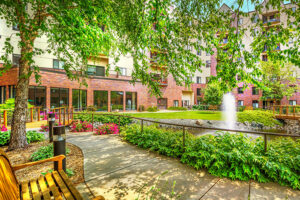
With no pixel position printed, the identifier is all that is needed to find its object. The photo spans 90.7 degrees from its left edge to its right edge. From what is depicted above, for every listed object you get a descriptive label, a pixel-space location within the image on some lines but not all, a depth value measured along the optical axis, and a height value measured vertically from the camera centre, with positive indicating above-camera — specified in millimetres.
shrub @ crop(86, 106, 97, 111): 19594 -1066
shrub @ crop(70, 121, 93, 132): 9367 -1748
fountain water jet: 32344 -716
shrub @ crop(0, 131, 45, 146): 5996 -1579
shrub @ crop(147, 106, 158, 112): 25970 -1580
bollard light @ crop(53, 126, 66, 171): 3340 -949
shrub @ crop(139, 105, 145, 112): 25841 -1405
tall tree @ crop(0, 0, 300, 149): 3863 +2049
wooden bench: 1632 -1229
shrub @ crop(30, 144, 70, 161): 4332 -1617
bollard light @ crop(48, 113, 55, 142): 6293 -1110
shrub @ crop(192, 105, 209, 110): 33938 -1596
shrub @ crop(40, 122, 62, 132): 8742 -1699
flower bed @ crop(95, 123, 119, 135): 8177 -1662
